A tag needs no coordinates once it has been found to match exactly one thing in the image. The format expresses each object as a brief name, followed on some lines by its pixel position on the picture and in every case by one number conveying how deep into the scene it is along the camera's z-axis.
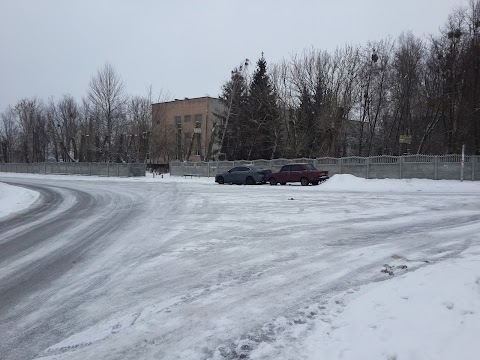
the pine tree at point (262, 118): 48.22
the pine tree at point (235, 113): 50.31
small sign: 31.08
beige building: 63.81
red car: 28.59
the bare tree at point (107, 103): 54.44
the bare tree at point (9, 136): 90.69
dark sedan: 31.02
